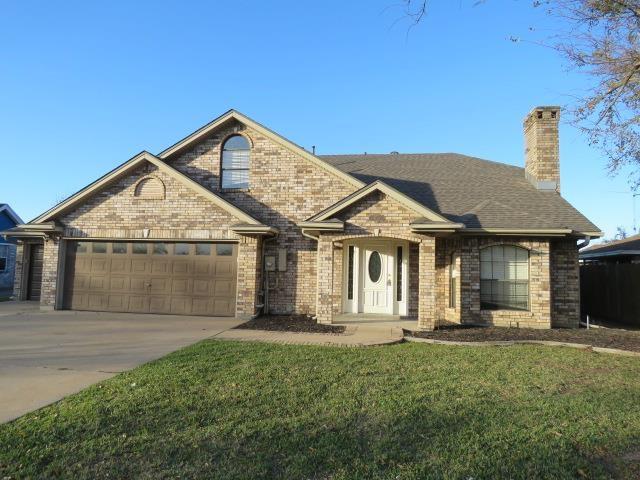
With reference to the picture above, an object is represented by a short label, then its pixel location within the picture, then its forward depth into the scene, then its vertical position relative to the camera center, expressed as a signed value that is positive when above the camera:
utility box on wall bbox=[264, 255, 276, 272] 13.77 +0.14
